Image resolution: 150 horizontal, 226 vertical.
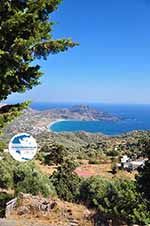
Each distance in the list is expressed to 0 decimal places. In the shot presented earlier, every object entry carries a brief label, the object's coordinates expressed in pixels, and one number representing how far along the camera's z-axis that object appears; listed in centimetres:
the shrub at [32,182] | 916
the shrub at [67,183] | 981
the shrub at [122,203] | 644
